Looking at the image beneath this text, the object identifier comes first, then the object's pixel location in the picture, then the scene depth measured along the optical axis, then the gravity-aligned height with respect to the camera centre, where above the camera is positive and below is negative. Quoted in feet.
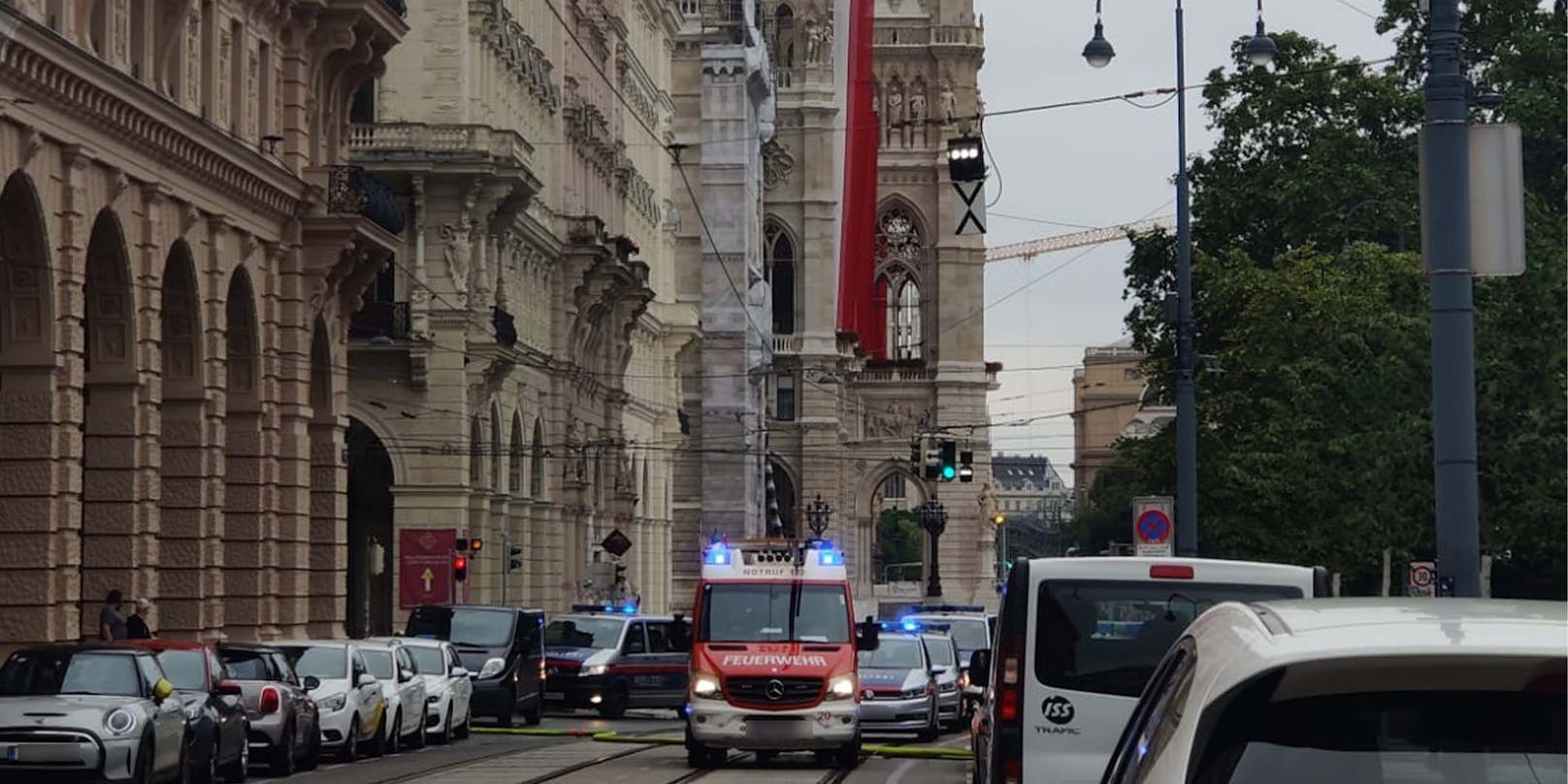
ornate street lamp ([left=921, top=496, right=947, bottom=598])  378.73 +5.37
